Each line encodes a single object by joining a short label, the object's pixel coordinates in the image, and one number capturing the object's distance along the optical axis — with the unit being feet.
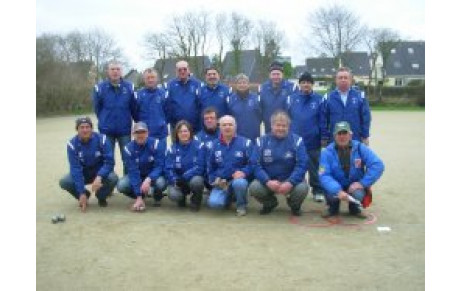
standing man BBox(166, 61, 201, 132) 24.81
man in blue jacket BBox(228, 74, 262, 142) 23.66
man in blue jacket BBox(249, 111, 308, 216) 20.47
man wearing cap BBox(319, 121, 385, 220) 19.84
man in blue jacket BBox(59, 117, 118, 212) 22.24
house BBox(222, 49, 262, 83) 175.94
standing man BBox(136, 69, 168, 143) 24.80
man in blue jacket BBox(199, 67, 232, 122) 24.42
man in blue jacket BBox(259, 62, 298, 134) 23.32
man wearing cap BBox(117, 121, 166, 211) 22.18
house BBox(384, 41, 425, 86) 204.74
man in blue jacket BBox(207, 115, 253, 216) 21.31
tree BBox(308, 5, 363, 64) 144.87
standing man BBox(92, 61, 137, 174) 23.95
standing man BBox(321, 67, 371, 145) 22.38
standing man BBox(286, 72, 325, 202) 22.82
